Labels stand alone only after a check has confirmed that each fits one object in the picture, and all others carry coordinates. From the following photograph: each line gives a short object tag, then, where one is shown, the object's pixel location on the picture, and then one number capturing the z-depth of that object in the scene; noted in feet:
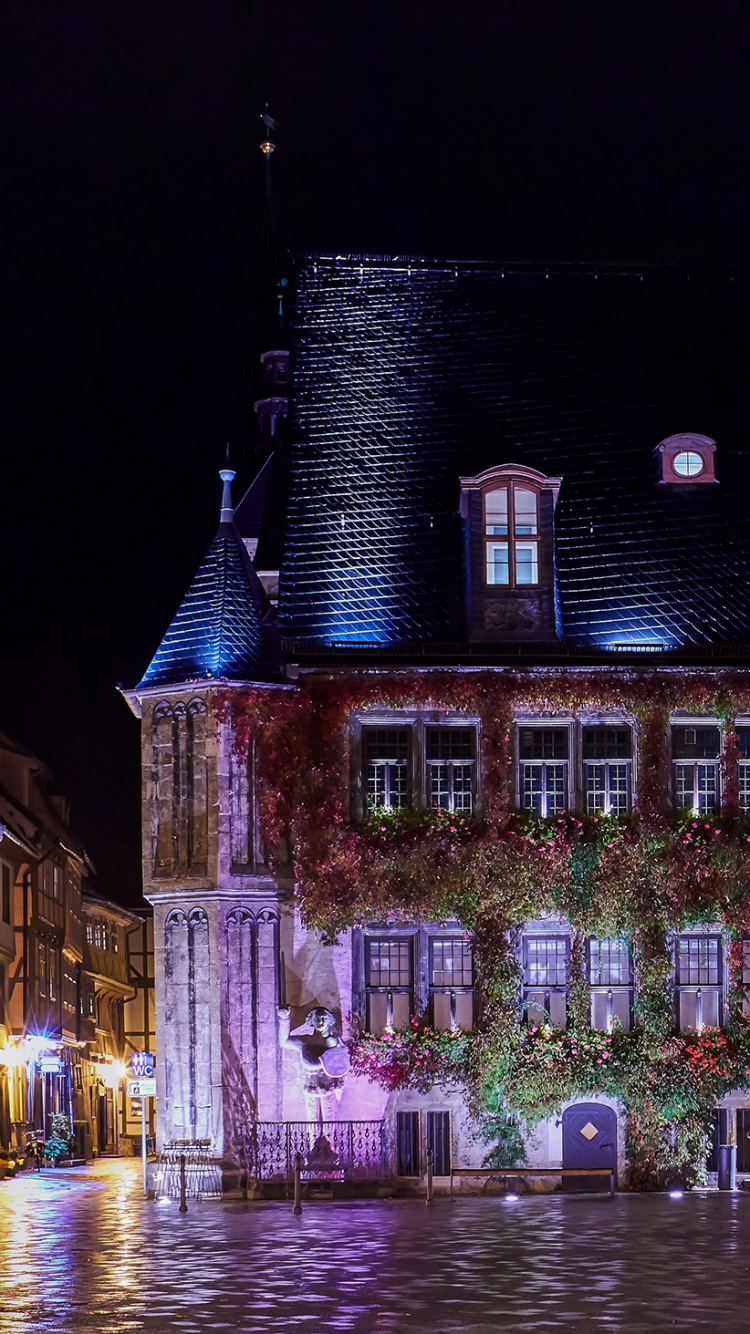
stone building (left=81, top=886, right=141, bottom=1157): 276.82
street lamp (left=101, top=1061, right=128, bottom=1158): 293.43
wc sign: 125.70
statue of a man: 123.75
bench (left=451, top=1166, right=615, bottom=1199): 113.60
